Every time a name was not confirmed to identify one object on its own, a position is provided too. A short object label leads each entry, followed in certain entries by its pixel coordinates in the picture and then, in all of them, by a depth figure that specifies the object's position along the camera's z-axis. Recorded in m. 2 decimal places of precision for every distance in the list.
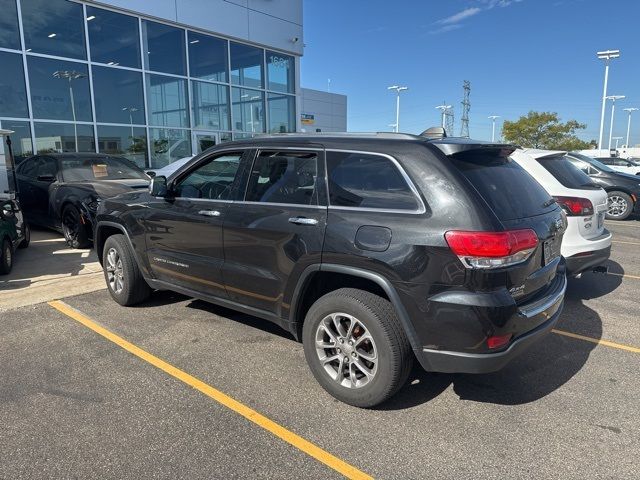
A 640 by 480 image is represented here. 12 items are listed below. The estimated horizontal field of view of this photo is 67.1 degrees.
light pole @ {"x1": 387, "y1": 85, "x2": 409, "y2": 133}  50.16
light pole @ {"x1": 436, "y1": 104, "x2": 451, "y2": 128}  59.59
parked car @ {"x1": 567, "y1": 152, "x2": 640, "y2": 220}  12.30
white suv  5.14
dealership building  13.34
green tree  41.06
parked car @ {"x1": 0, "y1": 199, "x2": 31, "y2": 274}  6.30
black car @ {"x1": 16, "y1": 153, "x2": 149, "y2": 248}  7.85
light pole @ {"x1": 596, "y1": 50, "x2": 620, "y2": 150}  36.59
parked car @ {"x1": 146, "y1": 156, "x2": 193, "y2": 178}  10.73
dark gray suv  2.79
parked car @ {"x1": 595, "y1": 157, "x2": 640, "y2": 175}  21.30
